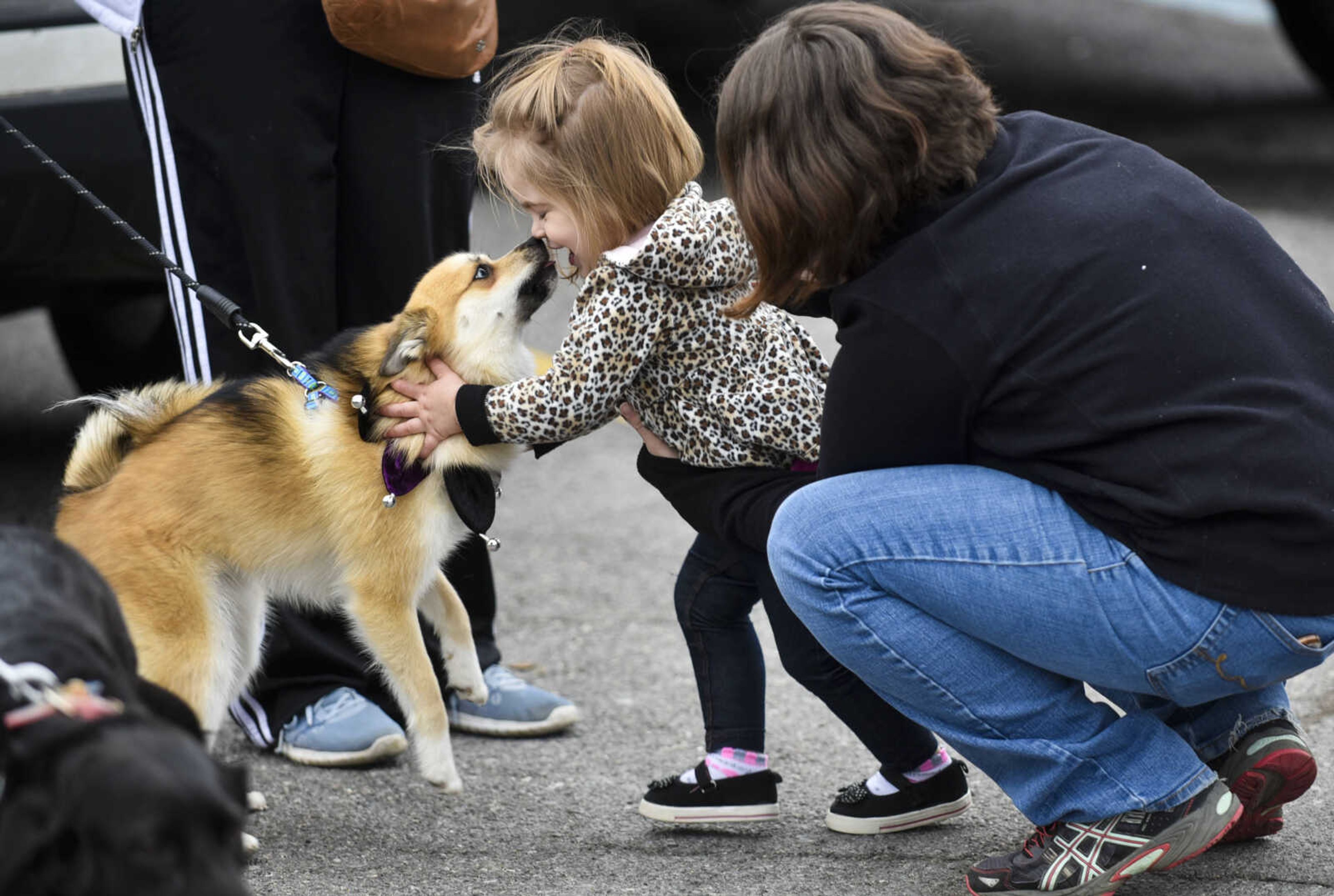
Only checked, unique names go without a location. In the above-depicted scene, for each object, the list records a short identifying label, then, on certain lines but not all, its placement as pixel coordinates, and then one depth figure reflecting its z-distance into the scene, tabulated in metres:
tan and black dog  5.57
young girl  5.16
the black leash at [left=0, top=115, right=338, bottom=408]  5.39
